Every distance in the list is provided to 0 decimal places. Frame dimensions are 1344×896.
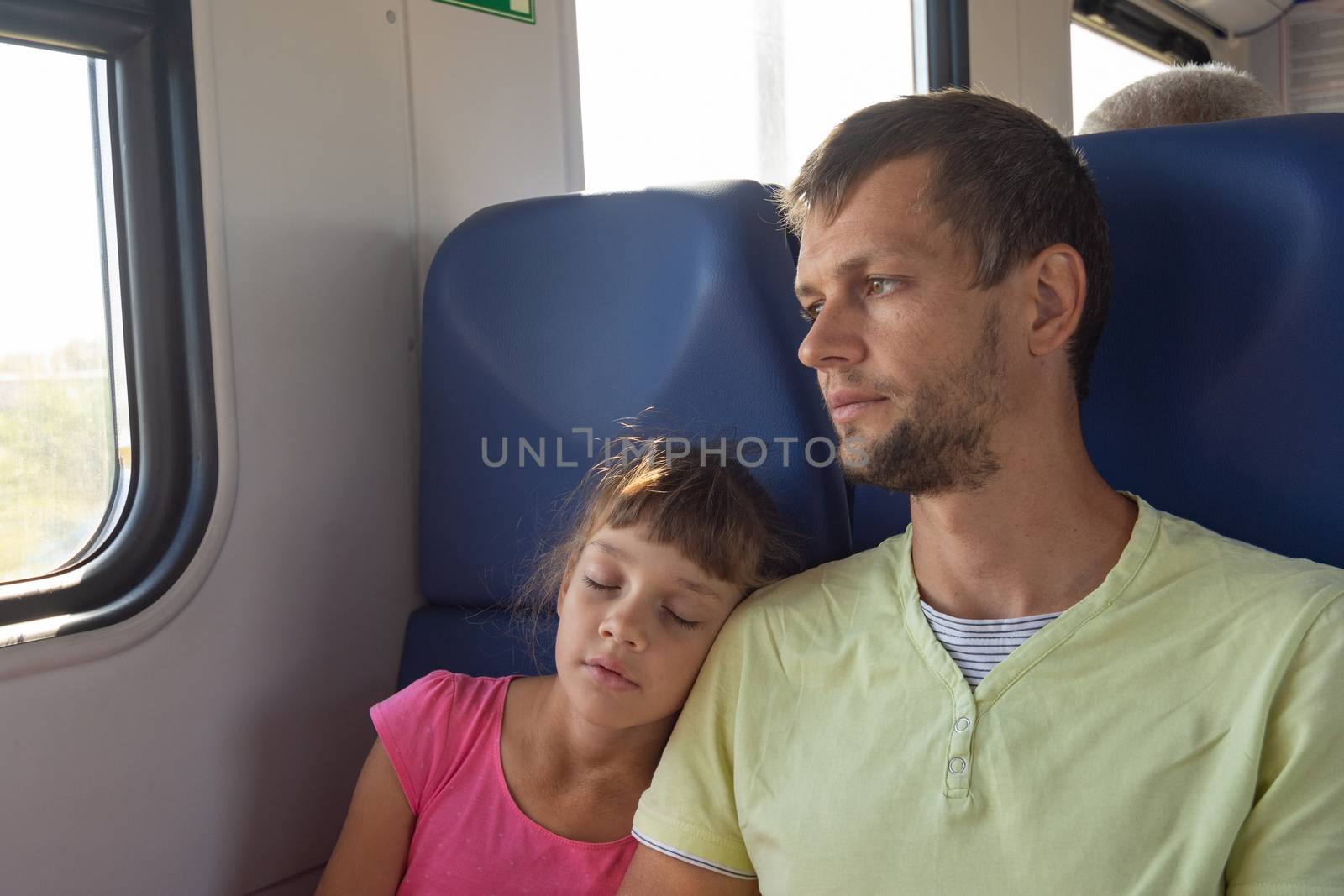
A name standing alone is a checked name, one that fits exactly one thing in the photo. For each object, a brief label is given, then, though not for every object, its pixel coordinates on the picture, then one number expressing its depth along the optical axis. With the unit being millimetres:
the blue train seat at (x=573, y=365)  1652
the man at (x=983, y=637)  1119
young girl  1506
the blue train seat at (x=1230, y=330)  1354
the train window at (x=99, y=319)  1713
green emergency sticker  2273
